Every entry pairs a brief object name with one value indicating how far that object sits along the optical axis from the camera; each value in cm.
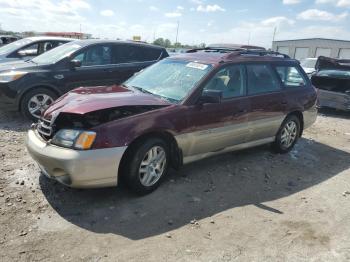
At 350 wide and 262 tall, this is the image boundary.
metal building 4222
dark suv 690
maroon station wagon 372
